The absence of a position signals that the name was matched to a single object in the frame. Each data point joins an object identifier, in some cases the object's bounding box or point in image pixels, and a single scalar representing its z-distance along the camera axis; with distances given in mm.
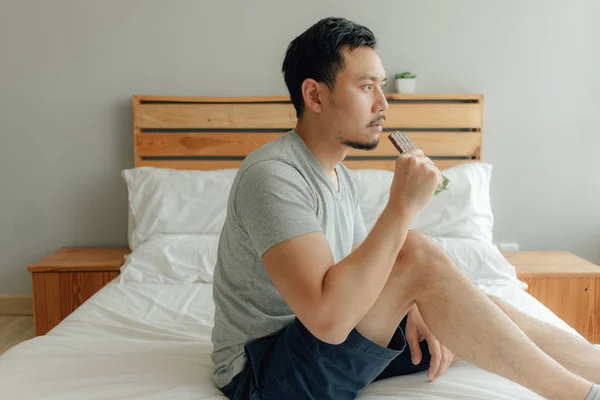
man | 1263
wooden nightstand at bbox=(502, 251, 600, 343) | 2672
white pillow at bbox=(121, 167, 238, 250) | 2764
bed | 1523
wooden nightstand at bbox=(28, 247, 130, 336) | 2770
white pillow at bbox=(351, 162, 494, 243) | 2695
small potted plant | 3006
